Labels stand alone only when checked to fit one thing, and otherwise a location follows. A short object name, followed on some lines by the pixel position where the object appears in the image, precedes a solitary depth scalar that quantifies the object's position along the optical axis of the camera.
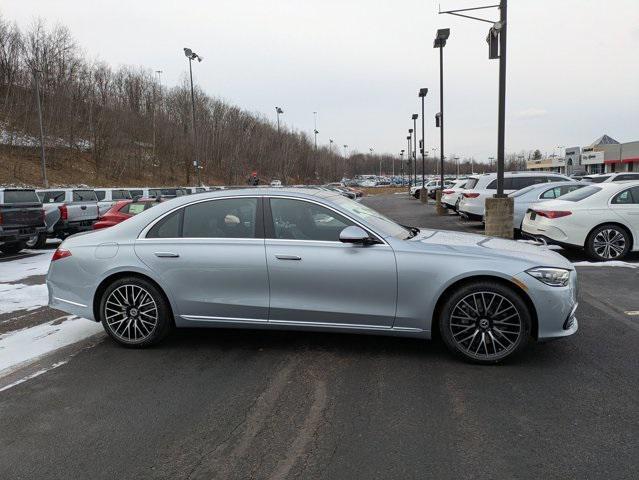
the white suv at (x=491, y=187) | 15.88
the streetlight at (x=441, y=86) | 24.03
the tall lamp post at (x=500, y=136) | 11.18
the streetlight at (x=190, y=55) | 38.56
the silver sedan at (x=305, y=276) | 4.35
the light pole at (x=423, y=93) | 34.31
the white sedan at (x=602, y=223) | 9.39
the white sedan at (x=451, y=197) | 20.84
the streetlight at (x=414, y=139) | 51.46
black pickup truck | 12.04
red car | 11.52
